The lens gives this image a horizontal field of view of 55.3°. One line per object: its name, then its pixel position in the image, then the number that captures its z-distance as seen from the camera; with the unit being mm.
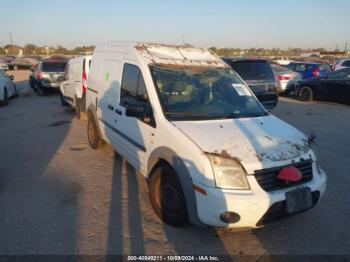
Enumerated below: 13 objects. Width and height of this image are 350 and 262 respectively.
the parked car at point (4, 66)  34822
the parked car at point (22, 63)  41544
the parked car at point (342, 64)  18688
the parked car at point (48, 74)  15836
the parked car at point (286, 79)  15438
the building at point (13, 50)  84188
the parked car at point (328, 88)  12375
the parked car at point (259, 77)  9477
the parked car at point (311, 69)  17522
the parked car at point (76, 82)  9052
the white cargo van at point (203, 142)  3205
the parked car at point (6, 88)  13257
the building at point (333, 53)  66031
